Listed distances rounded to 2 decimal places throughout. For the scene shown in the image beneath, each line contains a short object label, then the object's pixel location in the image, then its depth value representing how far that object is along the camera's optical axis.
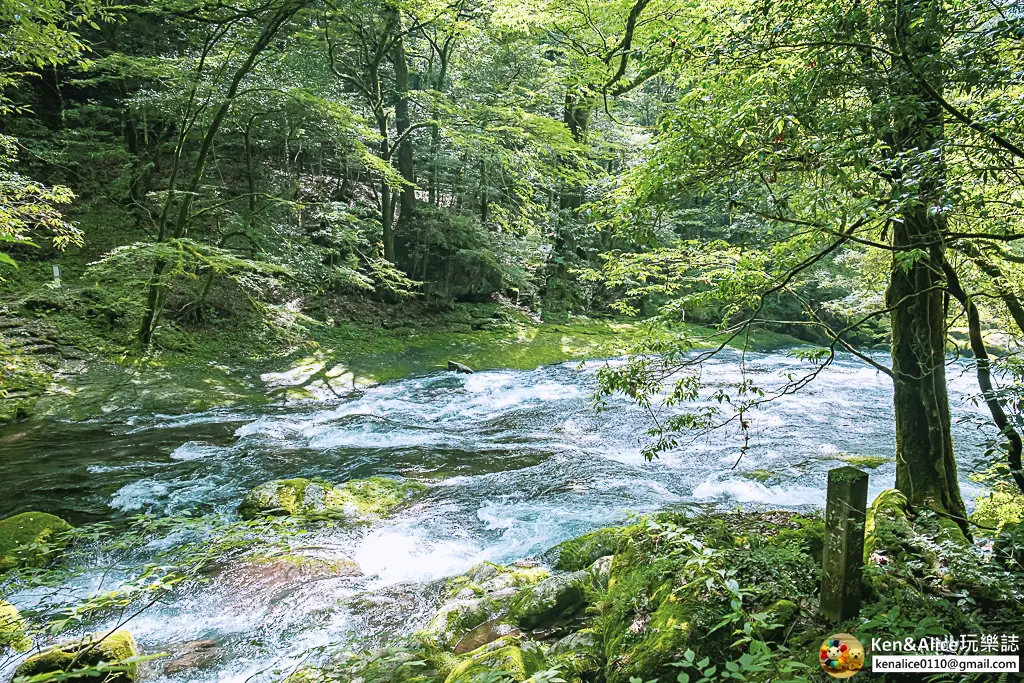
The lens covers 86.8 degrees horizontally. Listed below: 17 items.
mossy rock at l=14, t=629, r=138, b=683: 3.33
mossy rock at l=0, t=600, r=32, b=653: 3.68
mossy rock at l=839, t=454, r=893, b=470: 7.25
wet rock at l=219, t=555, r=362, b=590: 4.83
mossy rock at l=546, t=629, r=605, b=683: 3.12
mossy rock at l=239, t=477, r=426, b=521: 5.99
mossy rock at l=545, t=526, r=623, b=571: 4.71
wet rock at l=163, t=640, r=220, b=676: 3.80
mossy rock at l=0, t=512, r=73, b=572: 4.75
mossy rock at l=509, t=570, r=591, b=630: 3.95
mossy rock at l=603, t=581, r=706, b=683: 2.92
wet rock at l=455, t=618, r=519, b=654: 3.78
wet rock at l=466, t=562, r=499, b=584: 4.72
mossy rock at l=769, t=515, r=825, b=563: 3.73
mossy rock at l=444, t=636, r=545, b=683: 3.01
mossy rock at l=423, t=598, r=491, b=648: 3.85
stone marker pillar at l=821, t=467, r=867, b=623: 2.88
